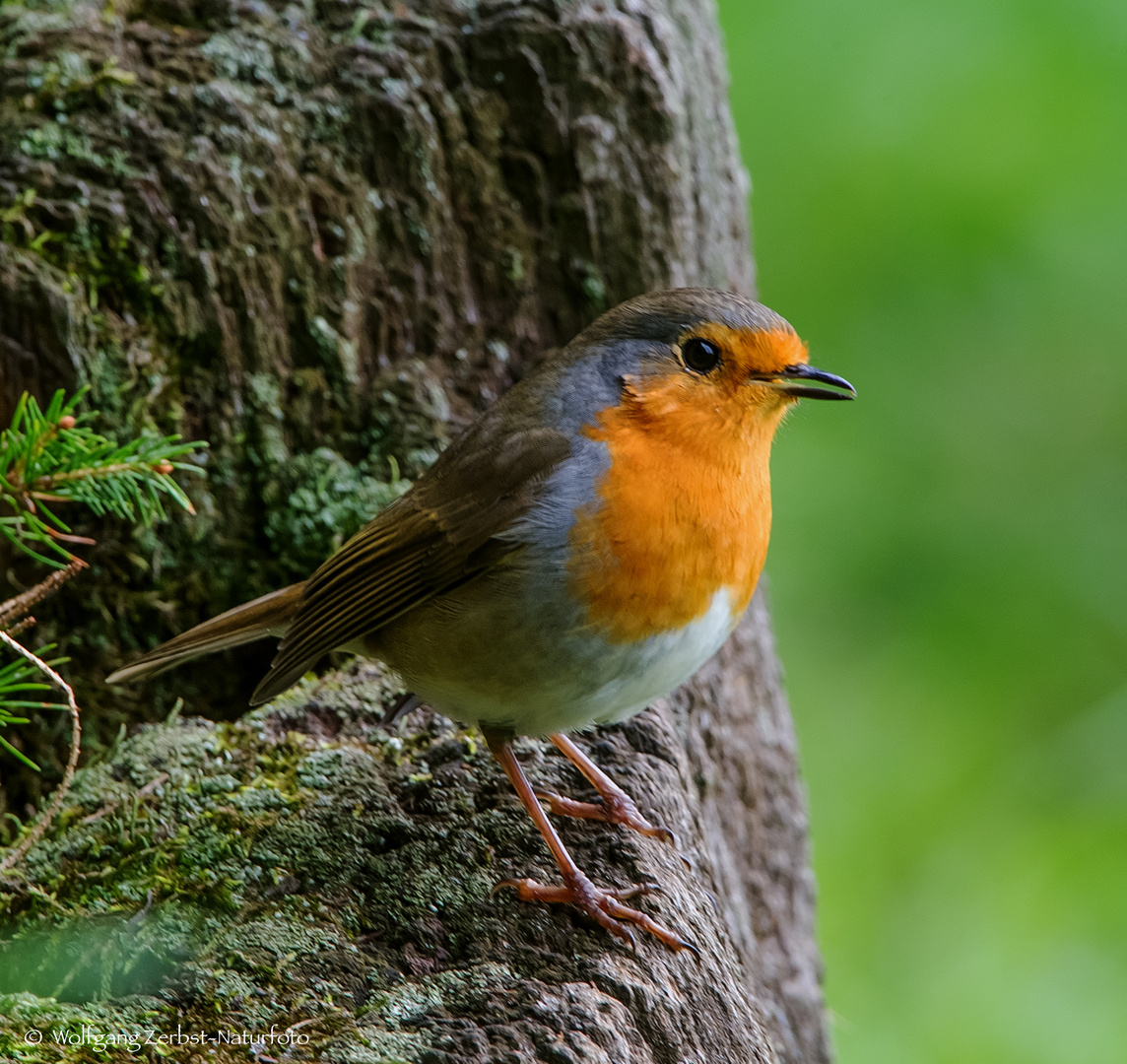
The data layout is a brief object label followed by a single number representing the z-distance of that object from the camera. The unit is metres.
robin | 5.22
